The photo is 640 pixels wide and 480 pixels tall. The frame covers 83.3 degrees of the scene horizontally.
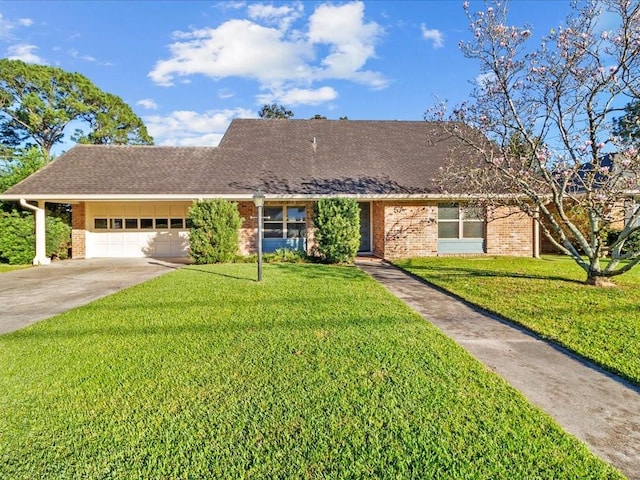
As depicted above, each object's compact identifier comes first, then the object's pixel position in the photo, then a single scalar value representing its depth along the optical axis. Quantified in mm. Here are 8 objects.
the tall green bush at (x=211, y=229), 11680
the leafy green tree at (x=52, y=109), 27484
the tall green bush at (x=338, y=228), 11664
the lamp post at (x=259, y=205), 8469
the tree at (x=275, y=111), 35575
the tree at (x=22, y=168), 13789
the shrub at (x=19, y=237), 12609
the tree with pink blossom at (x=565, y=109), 7270
